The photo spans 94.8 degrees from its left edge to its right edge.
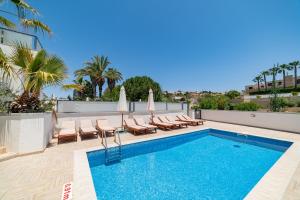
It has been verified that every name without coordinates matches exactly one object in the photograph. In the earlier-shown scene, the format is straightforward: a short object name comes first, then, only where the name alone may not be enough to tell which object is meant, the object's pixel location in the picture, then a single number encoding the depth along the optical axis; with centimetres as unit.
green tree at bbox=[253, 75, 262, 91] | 5261
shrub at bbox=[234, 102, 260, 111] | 1310
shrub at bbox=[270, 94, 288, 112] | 1420
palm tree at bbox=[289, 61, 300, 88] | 4091
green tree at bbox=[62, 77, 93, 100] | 2728
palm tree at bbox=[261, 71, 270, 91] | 5015
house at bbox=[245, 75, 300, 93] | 4534
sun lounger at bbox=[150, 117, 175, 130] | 976
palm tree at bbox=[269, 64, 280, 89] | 4433
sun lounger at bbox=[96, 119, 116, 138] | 771
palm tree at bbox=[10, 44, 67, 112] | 484
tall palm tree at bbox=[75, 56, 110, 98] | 2122
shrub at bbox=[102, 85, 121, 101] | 2035
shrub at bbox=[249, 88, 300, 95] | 3553
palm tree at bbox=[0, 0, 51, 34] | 423
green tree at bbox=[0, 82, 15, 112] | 487
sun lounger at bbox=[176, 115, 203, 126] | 1142
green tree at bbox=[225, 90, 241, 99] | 4061
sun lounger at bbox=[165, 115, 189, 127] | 1059
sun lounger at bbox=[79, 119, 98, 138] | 705
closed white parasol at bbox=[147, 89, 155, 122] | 991
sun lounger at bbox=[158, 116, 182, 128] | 1018
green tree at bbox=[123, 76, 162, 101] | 2667
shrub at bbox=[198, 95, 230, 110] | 1463
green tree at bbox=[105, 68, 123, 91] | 2250
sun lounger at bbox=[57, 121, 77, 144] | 634
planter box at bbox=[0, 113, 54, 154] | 464
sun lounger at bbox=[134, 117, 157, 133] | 927
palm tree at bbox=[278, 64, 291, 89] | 4250
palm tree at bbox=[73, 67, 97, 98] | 2117
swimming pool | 355
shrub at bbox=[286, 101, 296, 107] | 2182
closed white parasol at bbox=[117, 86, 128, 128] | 858
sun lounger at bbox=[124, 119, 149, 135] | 832
